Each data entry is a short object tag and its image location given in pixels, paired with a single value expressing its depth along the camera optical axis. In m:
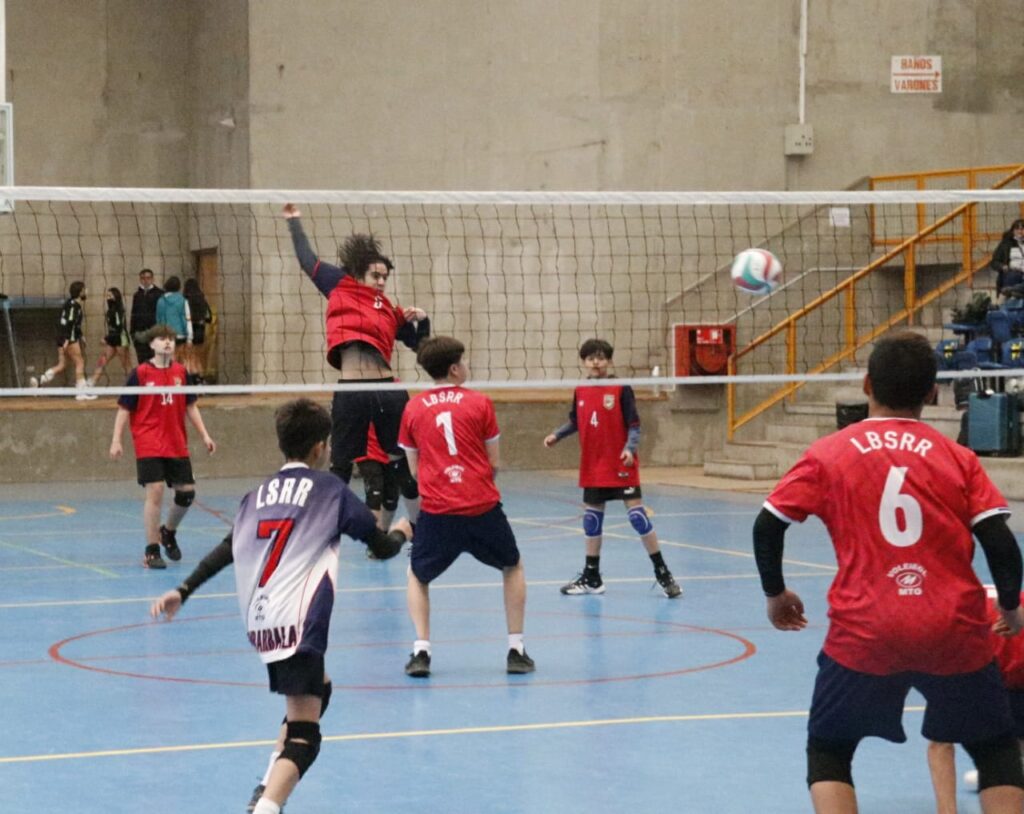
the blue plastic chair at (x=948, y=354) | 18.27
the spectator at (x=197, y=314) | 22.91
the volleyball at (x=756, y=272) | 10.96
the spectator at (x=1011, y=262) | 18.70
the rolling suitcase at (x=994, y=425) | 16.89
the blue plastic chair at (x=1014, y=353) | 17.25
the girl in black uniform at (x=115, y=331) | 22.68
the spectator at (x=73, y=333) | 21.91
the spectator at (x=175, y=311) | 21.72
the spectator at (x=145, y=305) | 21.86
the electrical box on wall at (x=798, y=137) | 23.41
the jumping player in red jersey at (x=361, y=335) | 10.40
